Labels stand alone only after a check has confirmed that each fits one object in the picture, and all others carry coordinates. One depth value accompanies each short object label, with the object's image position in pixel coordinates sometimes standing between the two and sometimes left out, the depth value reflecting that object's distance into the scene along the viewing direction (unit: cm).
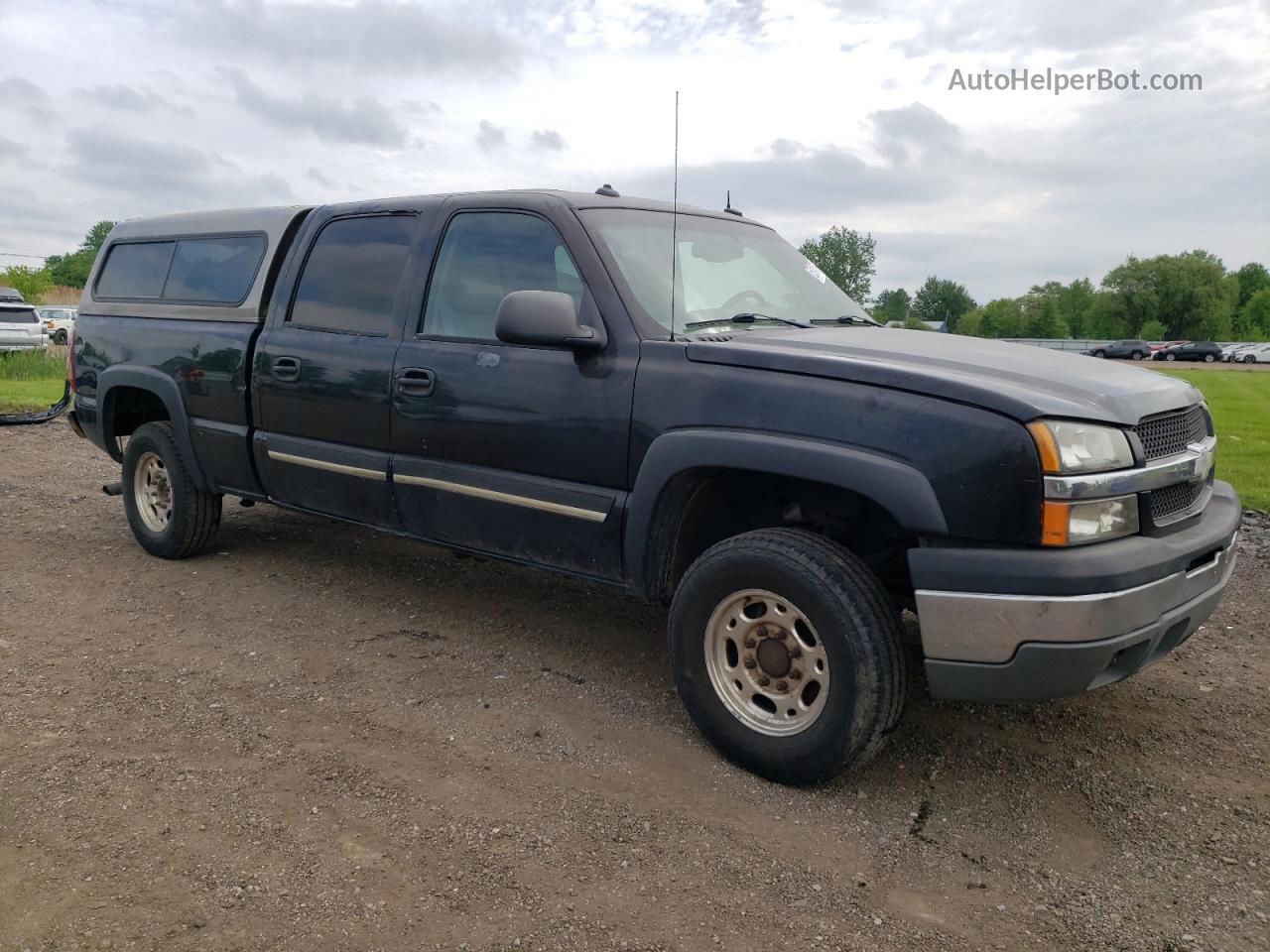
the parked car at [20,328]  2441
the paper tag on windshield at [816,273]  483
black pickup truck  292
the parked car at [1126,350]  6109
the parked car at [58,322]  3120
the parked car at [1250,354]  5866
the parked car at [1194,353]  6150
